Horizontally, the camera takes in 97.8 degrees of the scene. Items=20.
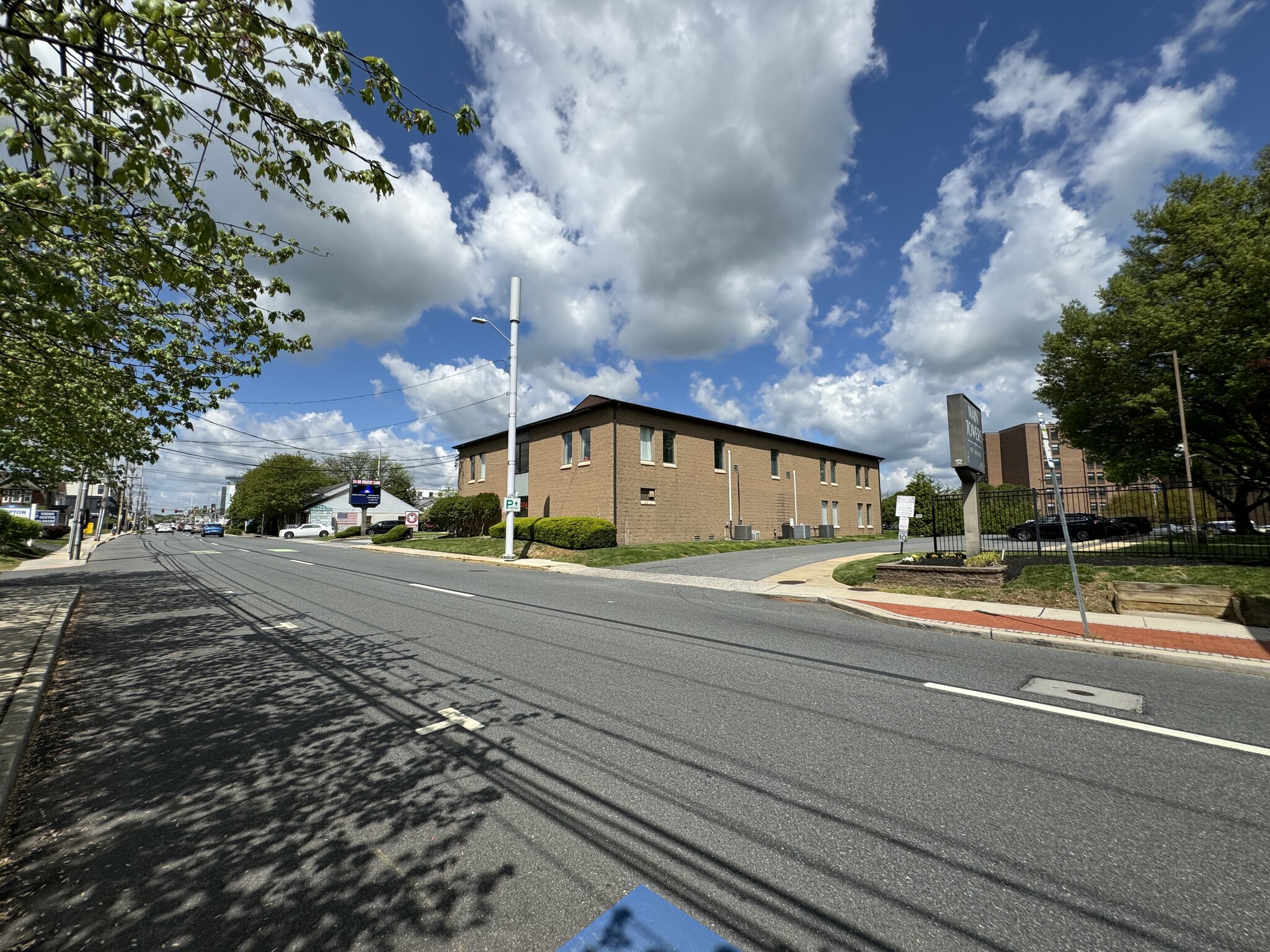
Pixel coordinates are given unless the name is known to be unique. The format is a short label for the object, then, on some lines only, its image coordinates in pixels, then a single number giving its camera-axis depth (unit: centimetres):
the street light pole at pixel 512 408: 2291
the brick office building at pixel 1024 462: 8488
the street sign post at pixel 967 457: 1328
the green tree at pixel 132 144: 310
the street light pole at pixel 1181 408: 1770
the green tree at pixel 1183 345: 1856
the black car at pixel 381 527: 4975
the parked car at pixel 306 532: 6041
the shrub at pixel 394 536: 3753
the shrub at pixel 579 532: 2389
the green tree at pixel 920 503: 4297
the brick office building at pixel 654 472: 2661
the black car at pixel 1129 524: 2717
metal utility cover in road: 518
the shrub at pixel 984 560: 1242
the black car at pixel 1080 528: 2523
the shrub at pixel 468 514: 3362
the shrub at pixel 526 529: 2691
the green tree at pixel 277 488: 6688
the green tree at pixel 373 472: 9319
